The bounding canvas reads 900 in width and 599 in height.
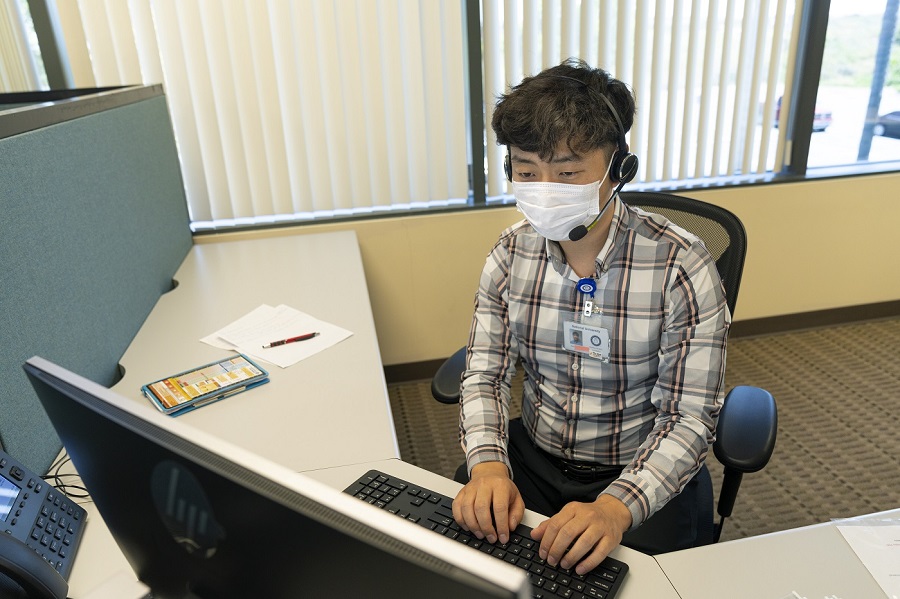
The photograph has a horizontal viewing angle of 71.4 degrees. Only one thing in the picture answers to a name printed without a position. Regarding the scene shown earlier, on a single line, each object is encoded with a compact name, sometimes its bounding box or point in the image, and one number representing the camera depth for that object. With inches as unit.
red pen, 58.1
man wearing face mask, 40.5
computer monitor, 13.3
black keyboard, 29.9
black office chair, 41.1
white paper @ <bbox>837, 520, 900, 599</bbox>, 29.8
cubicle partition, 39.8
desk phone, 27.5
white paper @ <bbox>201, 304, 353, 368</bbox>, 56.5
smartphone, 47.7
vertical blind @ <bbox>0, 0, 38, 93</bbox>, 77.2
